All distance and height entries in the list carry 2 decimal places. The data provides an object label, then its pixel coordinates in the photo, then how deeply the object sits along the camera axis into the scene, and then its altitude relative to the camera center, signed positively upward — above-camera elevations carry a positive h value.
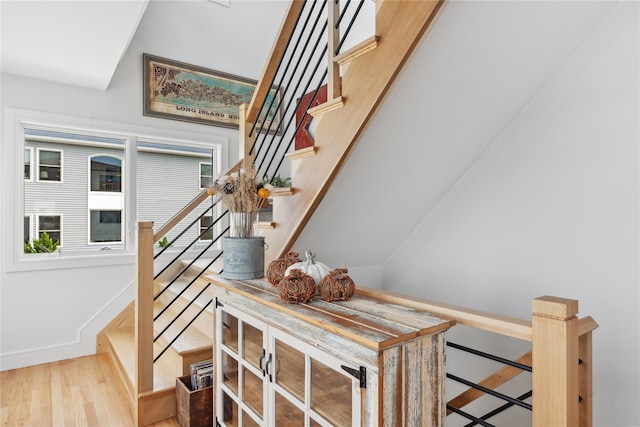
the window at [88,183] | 2.91 +0.26
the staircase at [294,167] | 1.39 +0.21
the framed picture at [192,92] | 3.46 +1.21
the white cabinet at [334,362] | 1.02 -0.48
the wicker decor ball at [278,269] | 1.62 -0.25
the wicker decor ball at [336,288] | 1.37 -0.28
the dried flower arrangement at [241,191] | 1.76 +0.10
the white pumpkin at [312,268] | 1.46 -0.23
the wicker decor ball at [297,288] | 1.34 -0.28
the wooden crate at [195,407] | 1.96 -1.06
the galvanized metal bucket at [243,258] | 1.79 -0.23
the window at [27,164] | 3.01 +0.39
